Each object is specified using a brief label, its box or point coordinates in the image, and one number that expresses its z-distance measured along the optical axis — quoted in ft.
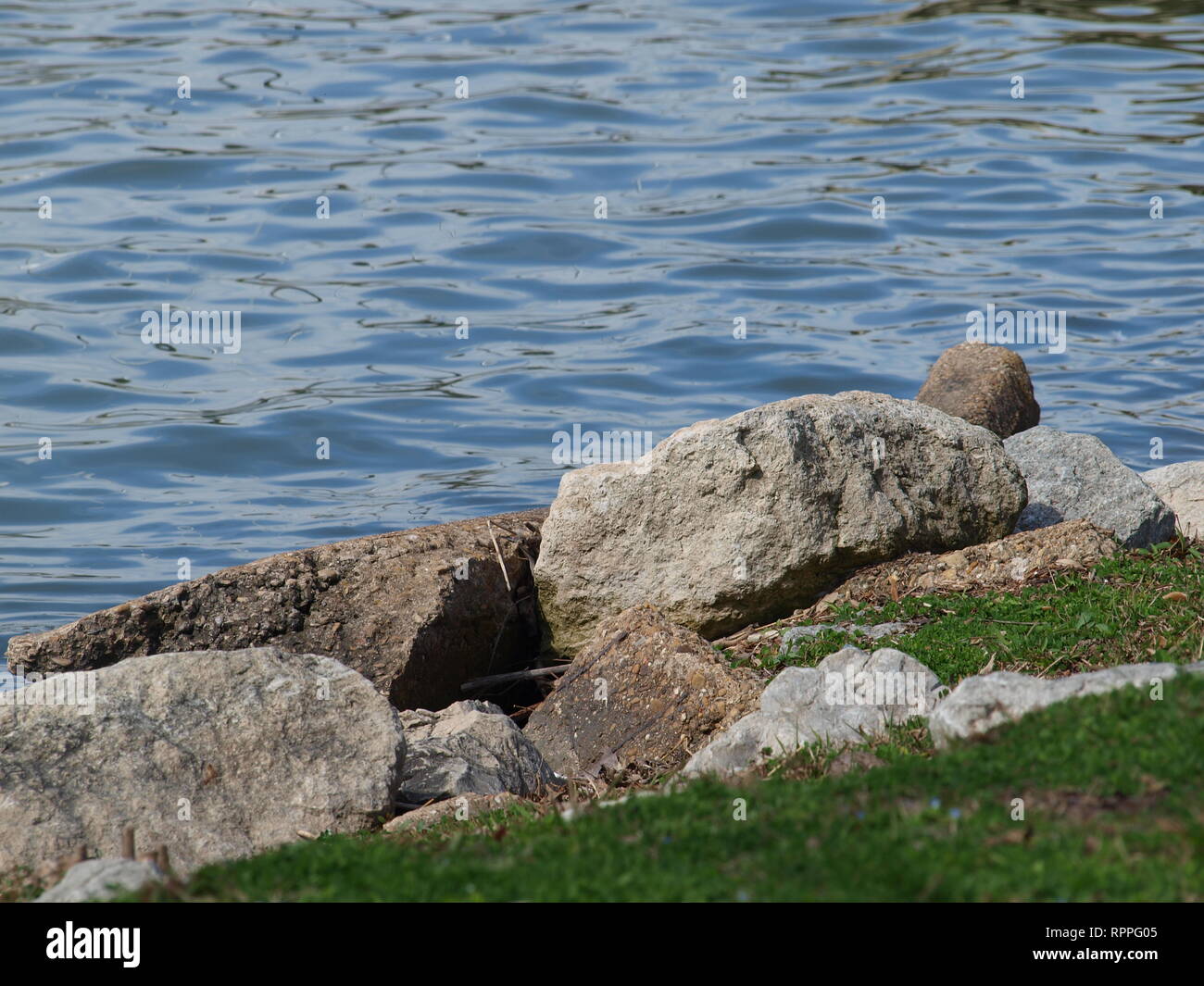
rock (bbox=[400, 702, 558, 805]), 38.81
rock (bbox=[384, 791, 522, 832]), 35.27
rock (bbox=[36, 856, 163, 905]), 24.49
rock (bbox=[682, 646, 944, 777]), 35.40
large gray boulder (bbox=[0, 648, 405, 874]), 34.63
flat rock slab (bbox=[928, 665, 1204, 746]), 29.99
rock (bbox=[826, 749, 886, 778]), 31.17
